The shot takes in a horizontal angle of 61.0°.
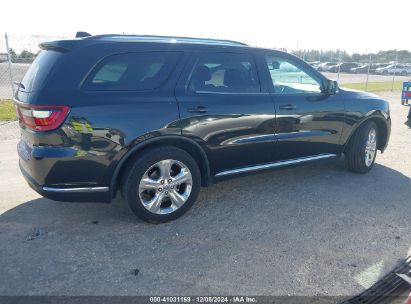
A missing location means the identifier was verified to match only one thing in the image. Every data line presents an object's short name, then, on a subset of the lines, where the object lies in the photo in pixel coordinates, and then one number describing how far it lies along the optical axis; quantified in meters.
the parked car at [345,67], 40.38
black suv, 3.04
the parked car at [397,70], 40.38
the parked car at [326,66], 40.37
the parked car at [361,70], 40.53
